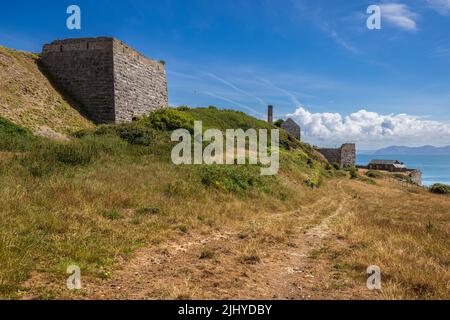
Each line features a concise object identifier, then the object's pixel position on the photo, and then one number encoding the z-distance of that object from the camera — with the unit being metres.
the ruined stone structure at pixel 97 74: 26.42
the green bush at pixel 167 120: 25.39
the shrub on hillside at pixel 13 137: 15.96
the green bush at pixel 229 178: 14.56
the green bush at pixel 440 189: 39.10
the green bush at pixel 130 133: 20.77
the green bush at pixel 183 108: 38.54
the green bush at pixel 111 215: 9.09
